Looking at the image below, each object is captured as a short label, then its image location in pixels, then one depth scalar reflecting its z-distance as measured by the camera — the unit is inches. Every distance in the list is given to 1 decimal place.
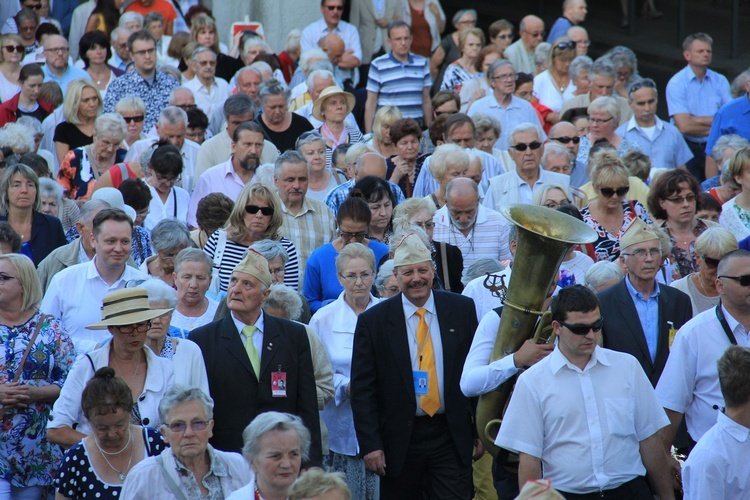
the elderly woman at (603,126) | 988.6
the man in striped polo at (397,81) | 1154.7
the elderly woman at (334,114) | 1003.3
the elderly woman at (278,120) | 988.6
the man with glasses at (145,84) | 1072.8
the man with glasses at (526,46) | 1317.7
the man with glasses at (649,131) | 1032.2
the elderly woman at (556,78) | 1190.3
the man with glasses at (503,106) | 1057.5
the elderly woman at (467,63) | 1229.7
